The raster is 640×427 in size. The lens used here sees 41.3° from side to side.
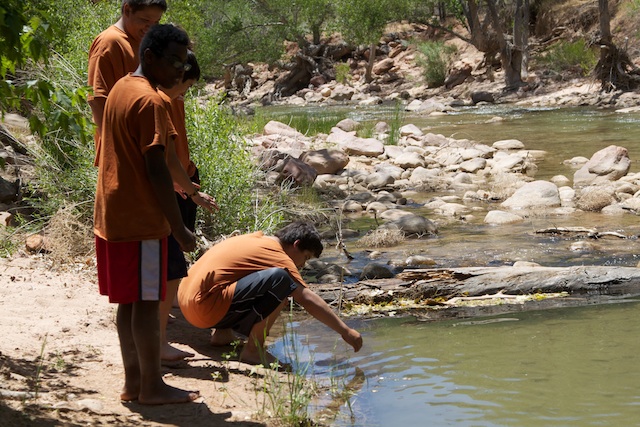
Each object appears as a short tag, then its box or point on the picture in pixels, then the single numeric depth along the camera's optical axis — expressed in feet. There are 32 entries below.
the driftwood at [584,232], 26.43
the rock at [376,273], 21.18
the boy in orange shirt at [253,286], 13.08
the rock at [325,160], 41.33
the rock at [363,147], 47.47
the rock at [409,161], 44.75
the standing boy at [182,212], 13.05
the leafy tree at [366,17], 102.99
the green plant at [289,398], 11.00
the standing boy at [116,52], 12.92
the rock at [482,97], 86.74
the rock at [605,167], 38.27
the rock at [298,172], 35.19
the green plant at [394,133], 52.13
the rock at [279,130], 48.76
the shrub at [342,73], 110.42
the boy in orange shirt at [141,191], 10.04
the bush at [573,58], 85.46
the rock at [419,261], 23.61
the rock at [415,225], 28.48
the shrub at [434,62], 101.76
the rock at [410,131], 55.57
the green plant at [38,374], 10.90
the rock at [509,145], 50.47
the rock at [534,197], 33.09
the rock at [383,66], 113.50
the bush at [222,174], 21.38
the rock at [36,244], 19.77
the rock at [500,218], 30.32
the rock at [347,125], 57.62
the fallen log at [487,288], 17.76
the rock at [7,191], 22.89
